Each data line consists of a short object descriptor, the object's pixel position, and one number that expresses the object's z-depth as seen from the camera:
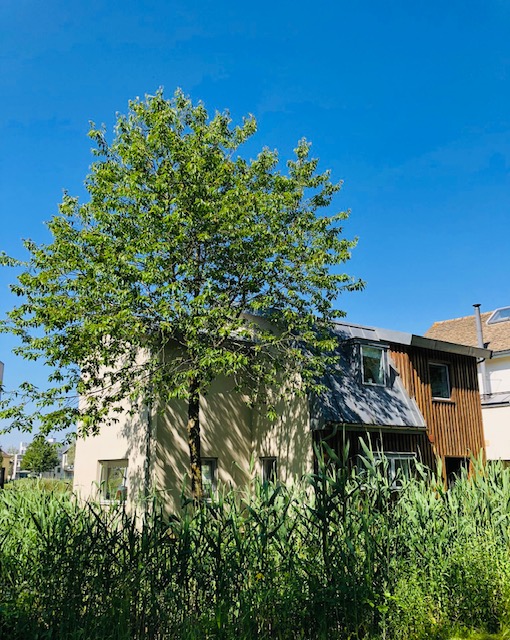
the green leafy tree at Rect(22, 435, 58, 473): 43.69
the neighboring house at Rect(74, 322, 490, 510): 14.70
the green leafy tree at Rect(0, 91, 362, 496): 12.34
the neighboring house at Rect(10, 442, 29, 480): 64.71
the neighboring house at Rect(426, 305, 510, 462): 18.66
